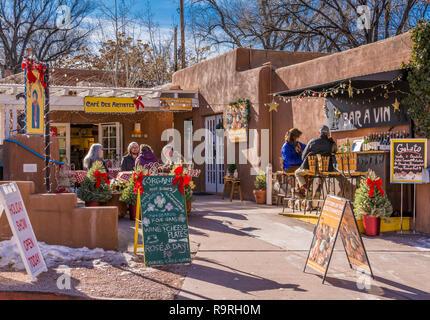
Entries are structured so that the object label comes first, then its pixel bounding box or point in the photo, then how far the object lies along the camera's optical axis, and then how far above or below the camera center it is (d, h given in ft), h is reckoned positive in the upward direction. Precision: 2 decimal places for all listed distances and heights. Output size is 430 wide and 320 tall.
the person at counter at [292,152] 33.32 +0.70
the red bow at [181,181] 20.76 -0.76
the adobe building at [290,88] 27.89 +5.61
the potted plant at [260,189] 39.79 -2.12
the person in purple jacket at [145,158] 33.73 +0.34
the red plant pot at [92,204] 29.14 -2.38
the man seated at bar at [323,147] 29.50 +0.92
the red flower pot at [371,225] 25.94 -3.27
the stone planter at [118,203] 30.32 -2.45
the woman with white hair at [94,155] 32.81 +0.54
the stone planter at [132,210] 29.51 -2.80
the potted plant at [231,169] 44.16 -0.56
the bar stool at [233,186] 42.63 -2.02
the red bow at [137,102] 51.27 +6.27
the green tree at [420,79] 25.70 +4.31
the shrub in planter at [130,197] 29.45 -2.01
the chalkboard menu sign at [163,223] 19.56 -2.39
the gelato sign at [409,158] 25.52 +0.20
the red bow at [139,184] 20.34 -0.86
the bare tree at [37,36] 98.02 +25.53
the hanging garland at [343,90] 28.19 +4.46
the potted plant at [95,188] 29.01 -1.44
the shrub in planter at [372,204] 25.57 -2.16
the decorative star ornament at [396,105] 27.87 +3.20
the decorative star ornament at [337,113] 33.14 +3.28
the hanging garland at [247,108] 42.80 +4.69
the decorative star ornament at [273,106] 38.65 +4.50
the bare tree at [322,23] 61.78 +18.52
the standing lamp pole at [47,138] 24.54 +1.26
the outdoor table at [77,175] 42.86 -1.02
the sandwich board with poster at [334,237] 16.99 -2.66
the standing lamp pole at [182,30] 74.76 +20.22
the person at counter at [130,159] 36.50 +0.30
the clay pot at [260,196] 39.81 -2.67
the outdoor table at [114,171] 44.59 -0.73
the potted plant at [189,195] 30.56 -1.98
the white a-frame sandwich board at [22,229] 17.31 -2.36
